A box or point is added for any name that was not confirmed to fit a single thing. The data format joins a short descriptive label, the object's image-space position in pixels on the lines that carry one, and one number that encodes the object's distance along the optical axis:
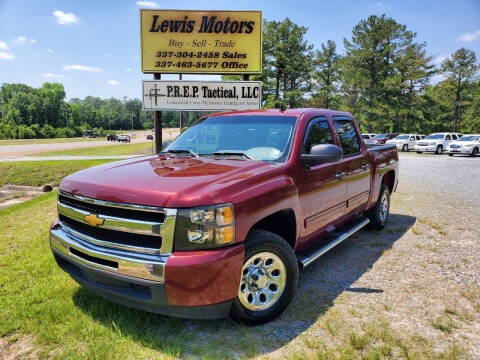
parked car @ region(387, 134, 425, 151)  32.66
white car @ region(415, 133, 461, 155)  27.50
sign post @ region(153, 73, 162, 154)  9.66
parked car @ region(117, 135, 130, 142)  62.91
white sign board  9.41
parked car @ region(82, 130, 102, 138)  87.31
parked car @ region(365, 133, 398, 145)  34.44
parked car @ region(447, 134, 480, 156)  23.84
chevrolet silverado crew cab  2.24
